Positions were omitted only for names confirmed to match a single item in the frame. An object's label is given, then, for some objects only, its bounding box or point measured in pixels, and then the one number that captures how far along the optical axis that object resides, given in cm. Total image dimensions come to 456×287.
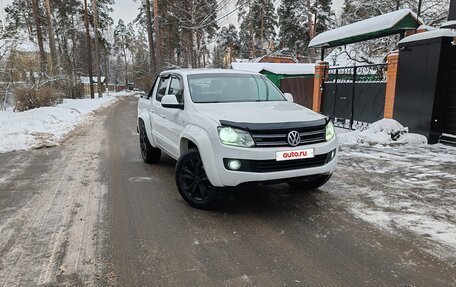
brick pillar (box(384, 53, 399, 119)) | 966
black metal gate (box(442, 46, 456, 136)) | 799
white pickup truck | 385
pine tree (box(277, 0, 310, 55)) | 3662
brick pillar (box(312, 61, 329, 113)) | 1400
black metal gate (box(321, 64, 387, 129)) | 1081
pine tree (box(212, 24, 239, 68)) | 5381
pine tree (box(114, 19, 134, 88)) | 8431
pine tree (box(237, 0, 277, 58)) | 4497
